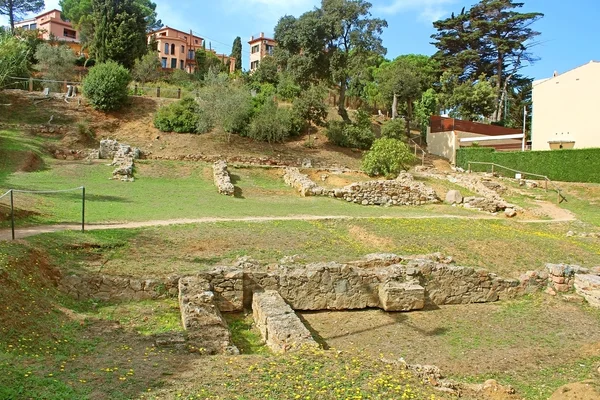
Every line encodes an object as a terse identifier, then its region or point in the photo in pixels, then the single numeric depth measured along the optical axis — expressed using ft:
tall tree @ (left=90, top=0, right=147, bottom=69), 173.68
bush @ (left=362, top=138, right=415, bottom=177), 112.27
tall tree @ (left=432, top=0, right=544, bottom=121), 199.11
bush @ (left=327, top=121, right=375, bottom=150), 142.51
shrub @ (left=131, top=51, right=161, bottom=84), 175.73
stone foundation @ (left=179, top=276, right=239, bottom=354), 29.17
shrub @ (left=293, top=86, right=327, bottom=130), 142.72
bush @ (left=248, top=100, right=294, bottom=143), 131.54
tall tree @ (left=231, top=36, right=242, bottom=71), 292.20
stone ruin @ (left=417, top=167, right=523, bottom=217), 91.71
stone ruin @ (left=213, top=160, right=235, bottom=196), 88.94
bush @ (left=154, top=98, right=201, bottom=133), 129.80
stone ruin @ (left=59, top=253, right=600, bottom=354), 34.71
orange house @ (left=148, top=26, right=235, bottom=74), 280.31
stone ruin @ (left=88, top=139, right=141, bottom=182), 101.71
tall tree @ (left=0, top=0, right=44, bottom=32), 230.68
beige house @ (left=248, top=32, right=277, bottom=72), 303.68
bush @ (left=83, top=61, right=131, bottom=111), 132.57
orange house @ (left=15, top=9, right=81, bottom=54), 272.27
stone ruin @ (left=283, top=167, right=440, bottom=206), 95.91
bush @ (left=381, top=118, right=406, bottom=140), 147.33
